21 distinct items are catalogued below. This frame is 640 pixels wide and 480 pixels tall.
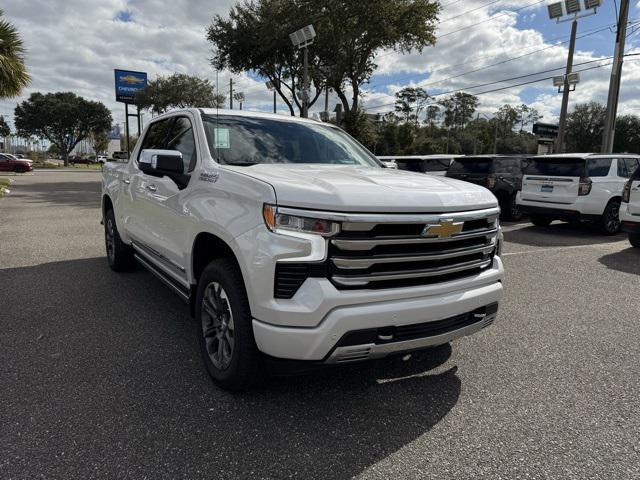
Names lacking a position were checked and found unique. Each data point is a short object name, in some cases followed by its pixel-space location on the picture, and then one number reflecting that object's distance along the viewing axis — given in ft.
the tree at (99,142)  265.13
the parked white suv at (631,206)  26.58
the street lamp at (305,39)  65.51
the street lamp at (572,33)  62.18
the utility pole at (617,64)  55.11
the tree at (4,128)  282.15
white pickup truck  8.14
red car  122.31
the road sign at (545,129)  88.43
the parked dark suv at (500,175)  40.19
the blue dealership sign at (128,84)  142.51
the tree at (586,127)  183.62
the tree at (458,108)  301.43
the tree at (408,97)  245.04
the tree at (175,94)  148.97
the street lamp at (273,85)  96.56
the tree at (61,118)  213.66
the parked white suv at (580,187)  32.55
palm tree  49.52
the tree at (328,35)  75.41
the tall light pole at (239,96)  116.10
